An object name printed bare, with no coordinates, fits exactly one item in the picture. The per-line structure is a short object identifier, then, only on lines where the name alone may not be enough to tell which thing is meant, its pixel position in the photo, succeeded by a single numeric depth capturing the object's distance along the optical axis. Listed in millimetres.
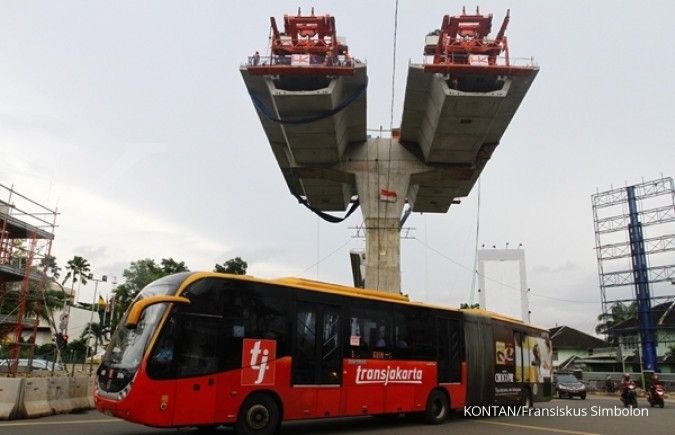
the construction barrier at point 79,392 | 12969
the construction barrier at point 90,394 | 13510
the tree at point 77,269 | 64938
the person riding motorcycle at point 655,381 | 19547
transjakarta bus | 8102
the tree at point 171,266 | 51116
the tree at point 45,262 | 24797
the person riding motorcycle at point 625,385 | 18453
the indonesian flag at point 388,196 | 29656
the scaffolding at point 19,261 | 23734
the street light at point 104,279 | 37756
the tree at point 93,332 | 44875
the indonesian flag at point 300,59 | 24347
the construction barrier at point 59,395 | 12297
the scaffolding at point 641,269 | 51094
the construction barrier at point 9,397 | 11047
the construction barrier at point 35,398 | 11438
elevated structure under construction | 24062
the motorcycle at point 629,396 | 18250
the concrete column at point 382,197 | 29062
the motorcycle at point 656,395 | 19141
